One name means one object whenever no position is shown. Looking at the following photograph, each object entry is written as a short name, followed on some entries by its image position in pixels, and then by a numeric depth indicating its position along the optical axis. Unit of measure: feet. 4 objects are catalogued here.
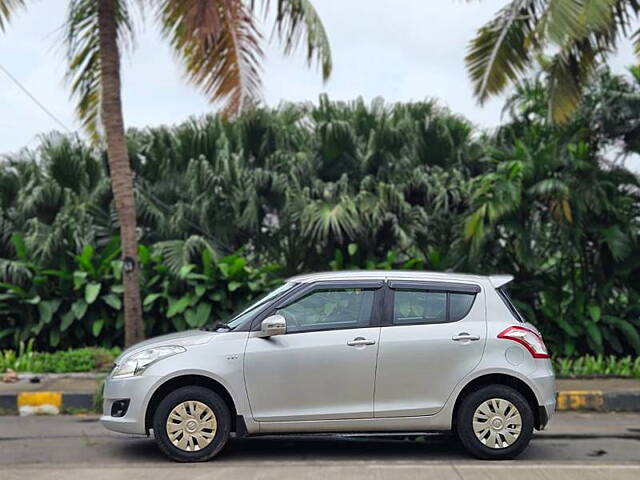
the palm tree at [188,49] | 37.50
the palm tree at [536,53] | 41.04
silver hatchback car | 23.88
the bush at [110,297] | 43.11
